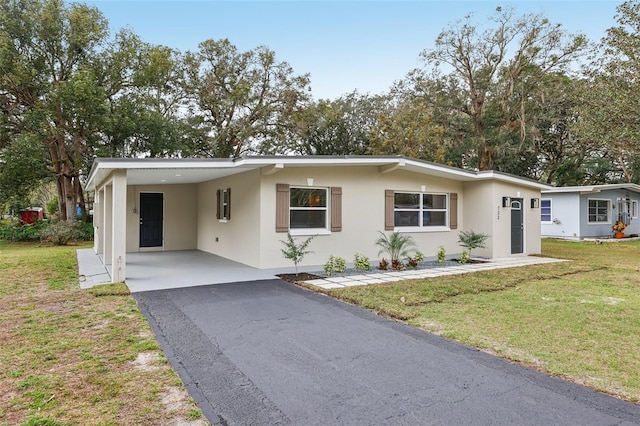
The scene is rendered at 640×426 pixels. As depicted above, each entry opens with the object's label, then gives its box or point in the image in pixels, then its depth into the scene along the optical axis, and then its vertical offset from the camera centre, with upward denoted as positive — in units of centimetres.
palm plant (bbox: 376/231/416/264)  888 -77
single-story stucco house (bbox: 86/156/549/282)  812 +20
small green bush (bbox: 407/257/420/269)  887 -115
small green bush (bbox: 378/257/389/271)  859 -114
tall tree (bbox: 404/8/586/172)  1842 +712
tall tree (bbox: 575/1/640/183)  1189 +406
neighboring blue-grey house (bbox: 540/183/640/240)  1684 +18
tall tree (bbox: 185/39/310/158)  1941 +607
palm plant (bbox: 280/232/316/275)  746 -76
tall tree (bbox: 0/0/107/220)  1462 +538
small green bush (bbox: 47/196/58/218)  2657 +44
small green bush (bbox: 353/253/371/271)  856 -112
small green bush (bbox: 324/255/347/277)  783 -106
